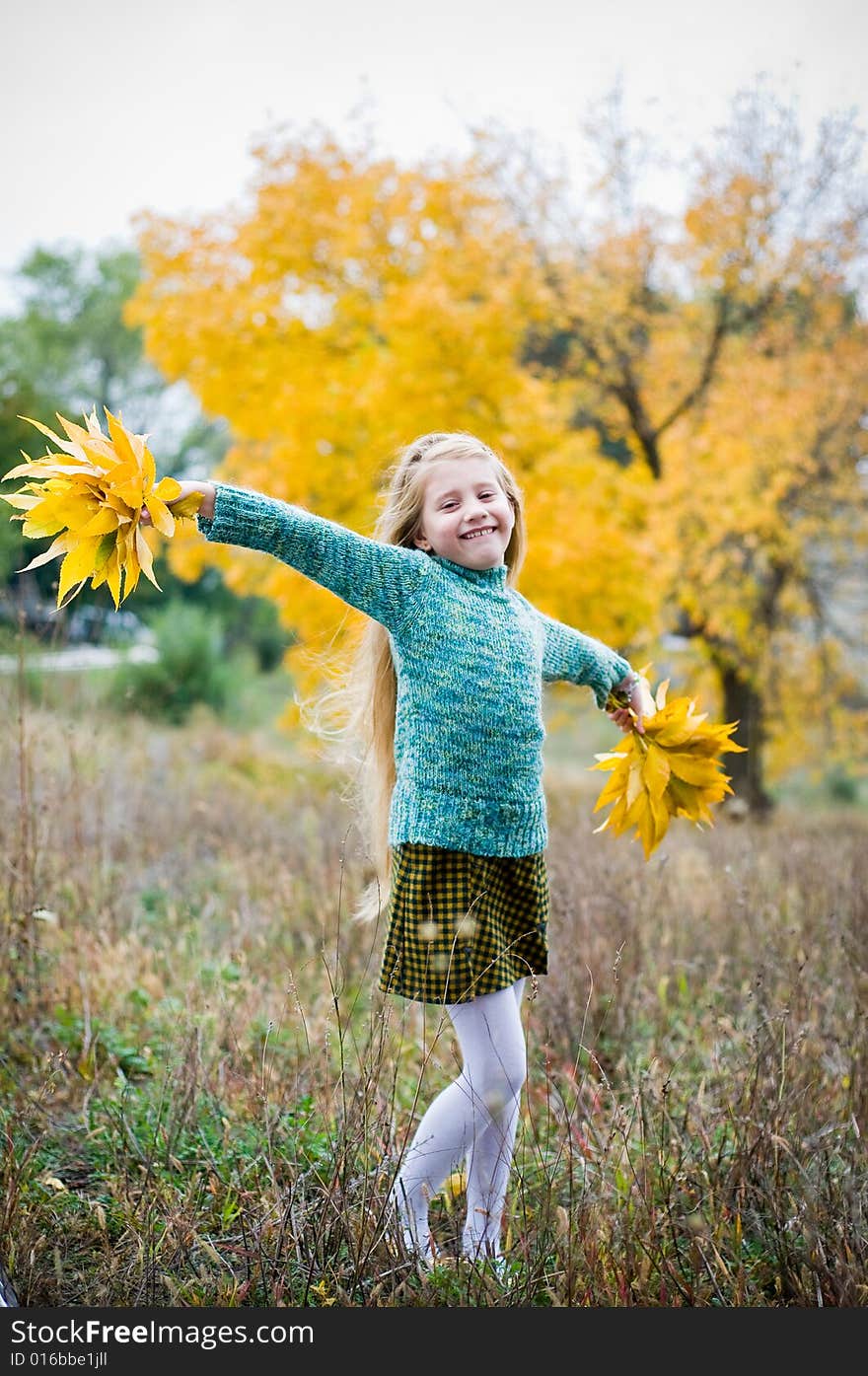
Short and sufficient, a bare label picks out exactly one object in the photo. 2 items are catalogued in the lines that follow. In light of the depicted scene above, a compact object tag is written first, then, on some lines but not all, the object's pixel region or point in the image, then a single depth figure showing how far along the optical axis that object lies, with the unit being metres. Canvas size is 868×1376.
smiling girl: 1.77
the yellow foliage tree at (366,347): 5.89
